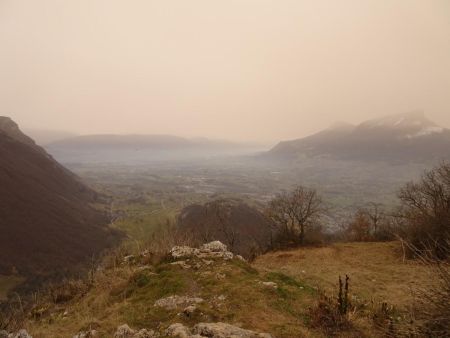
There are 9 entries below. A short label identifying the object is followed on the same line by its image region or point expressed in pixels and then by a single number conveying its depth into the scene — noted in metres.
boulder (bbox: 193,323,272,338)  9.13
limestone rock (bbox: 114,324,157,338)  9.85
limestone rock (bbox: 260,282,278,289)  14.09
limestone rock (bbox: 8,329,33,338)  10.13
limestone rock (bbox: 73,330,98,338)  10.18
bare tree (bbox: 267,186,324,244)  35.44
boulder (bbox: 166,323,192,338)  9.41
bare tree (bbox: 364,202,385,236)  40.40
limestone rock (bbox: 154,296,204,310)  12.49
